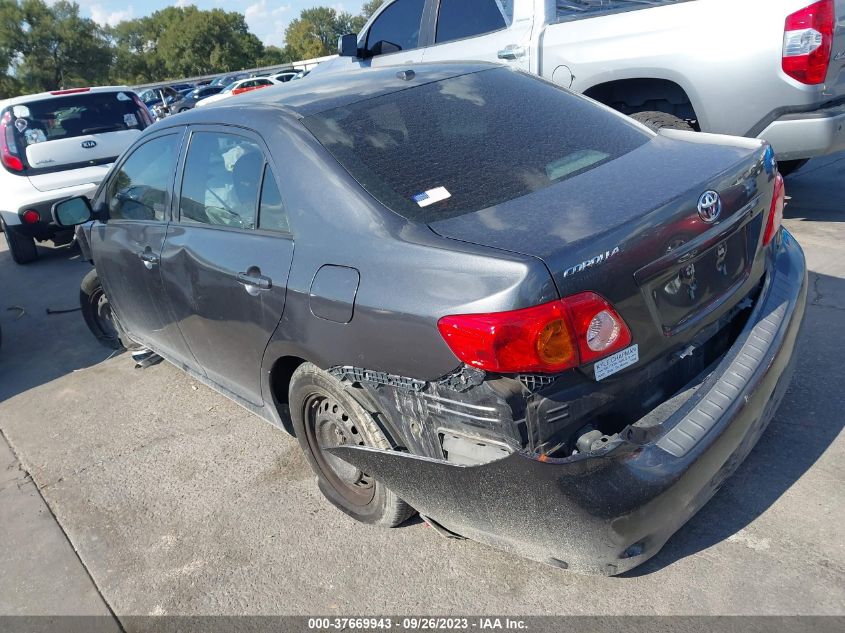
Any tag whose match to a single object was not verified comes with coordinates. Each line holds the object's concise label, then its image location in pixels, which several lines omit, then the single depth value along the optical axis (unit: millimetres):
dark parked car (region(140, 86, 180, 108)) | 29469
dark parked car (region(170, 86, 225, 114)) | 23203
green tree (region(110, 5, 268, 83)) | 71312
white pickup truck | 4582
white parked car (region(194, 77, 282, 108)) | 25684
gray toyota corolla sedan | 2100
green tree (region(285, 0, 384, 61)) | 89125
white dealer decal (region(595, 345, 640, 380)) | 2154
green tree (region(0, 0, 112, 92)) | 56312
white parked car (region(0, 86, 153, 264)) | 7766
